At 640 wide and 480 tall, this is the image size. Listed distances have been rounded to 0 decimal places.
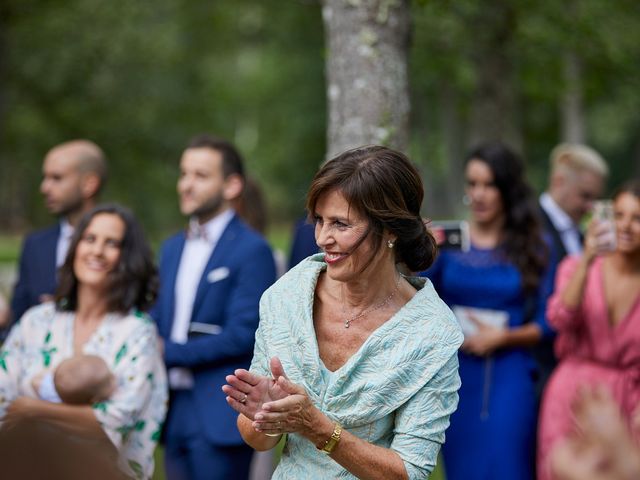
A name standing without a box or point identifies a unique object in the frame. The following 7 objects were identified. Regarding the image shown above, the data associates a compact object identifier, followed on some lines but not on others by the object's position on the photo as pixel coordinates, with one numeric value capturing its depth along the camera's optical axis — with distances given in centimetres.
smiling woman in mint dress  350
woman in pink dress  579
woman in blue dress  622
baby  479
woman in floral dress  498
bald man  657
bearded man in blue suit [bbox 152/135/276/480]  561
